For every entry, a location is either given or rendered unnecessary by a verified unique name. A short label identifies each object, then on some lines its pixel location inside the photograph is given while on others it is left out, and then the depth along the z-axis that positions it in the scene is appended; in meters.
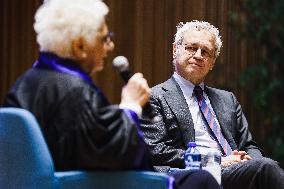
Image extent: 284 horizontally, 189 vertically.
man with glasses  6.58
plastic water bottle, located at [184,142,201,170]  6.29
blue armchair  4.19
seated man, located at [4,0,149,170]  4.20
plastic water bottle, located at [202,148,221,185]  6.56
